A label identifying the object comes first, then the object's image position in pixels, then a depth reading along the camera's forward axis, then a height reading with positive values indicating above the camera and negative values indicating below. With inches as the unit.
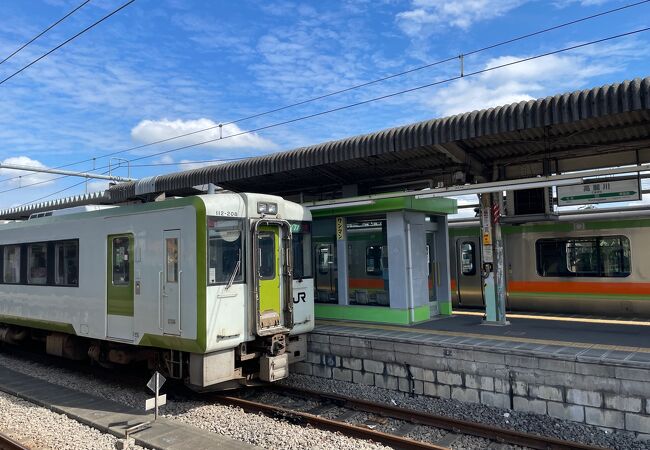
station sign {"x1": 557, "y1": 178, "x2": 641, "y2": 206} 358.0 +39.7
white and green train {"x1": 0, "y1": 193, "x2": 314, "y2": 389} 290.2 -16.0
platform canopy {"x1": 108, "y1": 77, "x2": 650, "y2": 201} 290.7 +76.7
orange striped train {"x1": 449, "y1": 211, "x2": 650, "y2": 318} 457.4 -17.0
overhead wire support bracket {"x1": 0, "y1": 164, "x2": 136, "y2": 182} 614.1 +123.1
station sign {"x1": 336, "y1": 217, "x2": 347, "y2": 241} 454.0 +24.1
